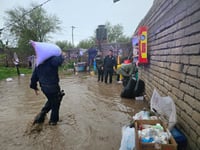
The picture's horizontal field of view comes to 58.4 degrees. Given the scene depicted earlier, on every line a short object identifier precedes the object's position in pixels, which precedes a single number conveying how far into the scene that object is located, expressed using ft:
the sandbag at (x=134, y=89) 18.24
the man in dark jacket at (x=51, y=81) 10.89
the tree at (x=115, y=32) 113.88
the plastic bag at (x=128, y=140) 7.14
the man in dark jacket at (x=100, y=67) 30.55
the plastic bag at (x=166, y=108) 7.63
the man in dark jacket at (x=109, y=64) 27.89
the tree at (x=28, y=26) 76.79
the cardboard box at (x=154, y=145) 5.89
